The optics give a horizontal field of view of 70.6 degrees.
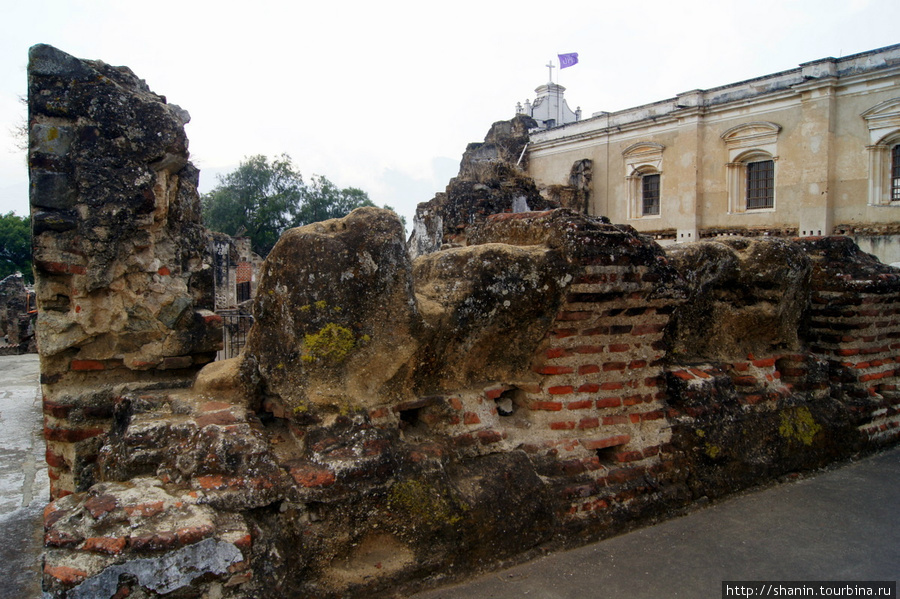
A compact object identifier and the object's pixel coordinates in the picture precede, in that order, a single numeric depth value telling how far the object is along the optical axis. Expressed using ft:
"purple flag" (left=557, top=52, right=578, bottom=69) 100.78
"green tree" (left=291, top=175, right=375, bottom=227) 120.67
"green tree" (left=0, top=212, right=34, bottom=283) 94.22
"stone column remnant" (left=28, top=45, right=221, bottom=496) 9.44
